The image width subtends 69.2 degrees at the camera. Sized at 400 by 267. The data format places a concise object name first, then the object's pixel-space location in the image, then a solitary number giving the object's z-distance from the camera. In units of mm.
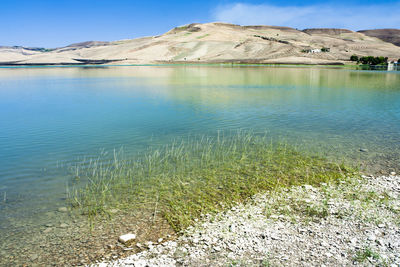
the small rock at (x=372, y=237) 6341
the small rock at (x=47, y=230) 7282
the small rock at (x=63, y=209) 8250
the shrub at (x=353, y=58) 134600
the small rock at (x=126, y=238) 6689
